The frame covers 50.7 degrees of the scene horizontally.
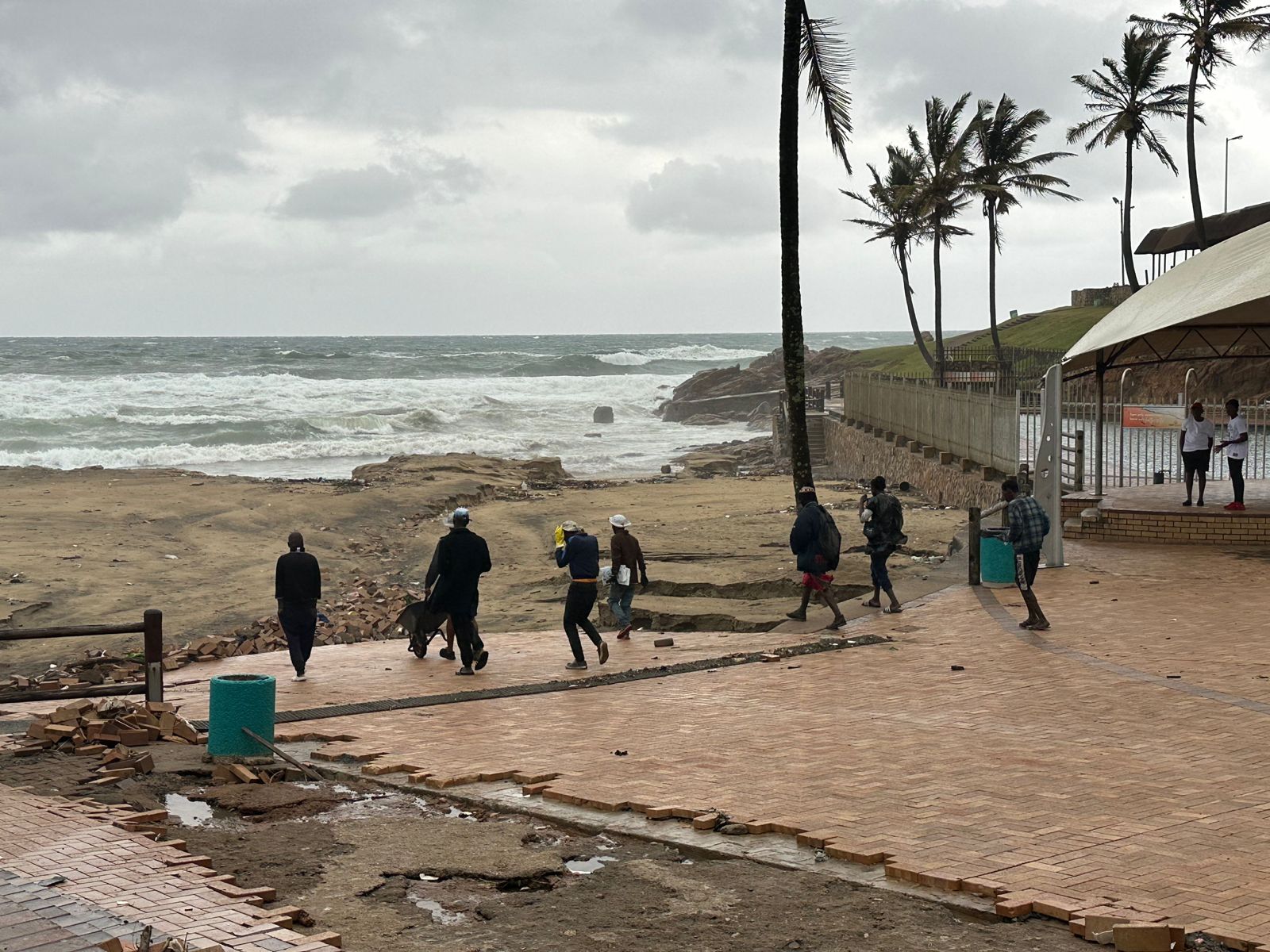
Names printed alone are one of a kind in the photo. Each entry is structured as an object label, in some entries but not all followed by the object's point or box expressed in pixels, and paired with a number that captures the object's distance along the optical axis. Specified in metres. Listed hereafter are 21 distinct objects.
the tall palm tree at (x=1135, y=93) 55.53
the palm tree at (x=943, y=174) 51.47
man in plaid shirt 13.26
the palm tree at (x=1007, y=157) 52.69
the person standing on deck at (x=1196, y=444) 19.28
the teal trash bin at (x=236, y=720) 8.70
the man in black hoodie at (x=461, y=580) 12.77
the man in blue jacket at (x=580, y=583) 12.83
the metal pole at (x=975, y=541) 16.20
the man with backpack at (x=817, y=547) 14.06
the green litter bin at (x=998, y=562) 16.44
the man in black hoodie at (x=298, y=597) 12.92
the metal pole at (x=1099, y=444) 20.09
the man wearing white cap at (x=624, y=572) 14.77
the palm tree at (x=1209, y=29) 48.59
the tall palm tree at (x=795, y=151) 17.81
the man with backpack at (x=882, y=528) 14.72
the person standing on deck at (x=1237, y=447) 18.70
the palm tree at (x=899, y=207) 56.28
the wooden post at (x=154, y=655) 9.83
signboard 22.20
